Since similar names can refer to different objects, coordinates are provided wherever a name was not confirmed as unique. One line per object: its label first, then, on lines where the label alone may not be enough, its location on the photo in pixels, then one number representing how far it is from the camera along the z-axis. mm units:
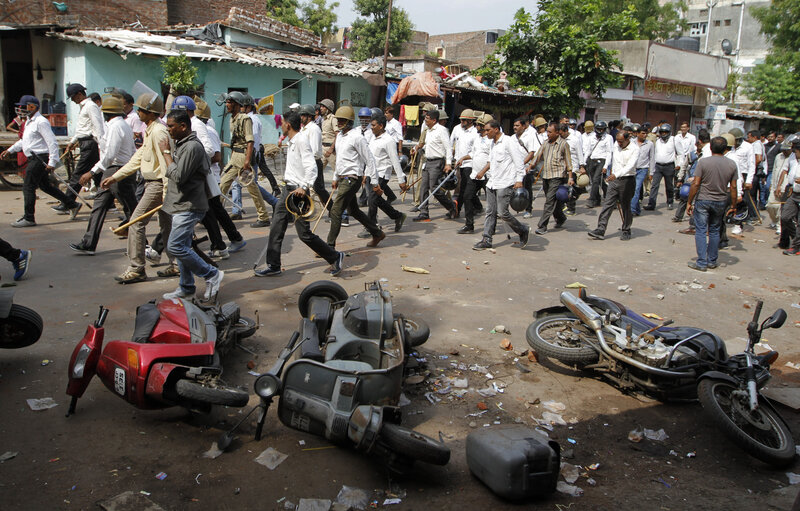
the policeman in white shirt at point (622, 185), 9727
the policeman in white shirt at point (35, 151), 8438
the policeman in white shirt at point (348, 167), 7688
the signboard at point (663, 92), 25391
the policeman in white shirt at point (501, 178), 8656
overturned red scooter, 3488
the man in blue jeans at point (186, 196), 5574
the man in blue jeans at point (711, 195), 8031
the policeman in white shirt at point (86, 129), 9164
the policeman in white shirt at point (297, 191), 6918
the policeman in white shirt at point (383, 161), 9125
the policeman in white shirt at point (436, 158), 10680
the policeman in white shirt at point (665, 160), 12572
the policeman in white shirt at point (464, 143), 10422
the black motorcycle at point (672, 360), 3817
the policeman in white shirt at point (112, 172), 7383
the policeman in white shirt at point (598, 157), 13312
